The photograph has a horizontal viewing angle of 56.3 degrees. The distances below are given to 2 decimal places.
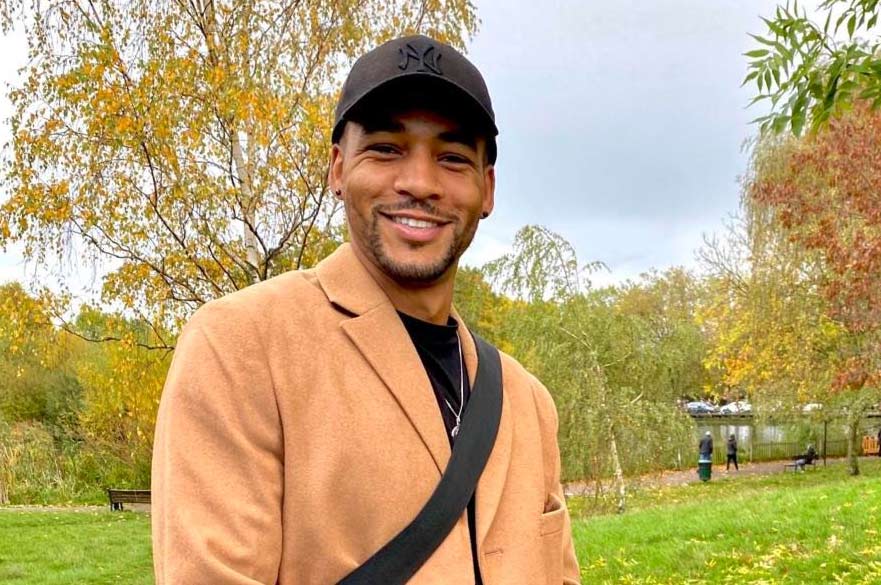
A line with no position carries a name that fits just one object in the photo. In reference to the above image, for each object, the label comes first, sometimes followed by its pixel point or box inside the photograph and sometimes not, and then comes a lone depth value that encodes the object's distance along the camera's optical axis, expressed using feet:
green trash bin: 80.66
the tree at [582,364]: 48.32
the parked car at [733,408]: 139.73
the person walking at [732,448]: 94.65
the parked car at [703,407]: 154.08
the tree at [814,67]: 10.66
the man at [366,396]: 4.17
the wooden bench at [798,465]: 87.85
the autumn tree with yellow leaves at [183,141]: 26.21
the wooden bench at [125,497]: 57.21
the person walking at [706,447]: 80.74
